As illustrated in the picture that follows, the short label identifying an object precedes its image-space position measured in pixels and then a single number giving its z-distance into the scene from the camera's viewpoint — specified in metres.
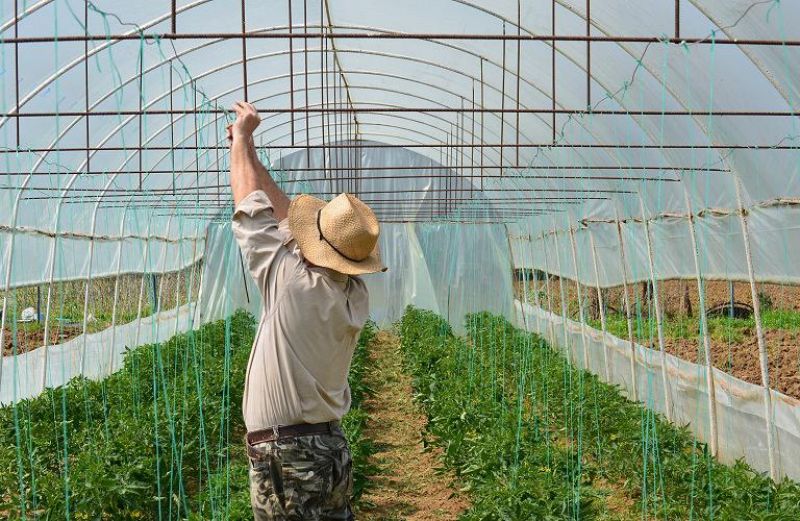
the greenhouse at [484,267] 6.73
